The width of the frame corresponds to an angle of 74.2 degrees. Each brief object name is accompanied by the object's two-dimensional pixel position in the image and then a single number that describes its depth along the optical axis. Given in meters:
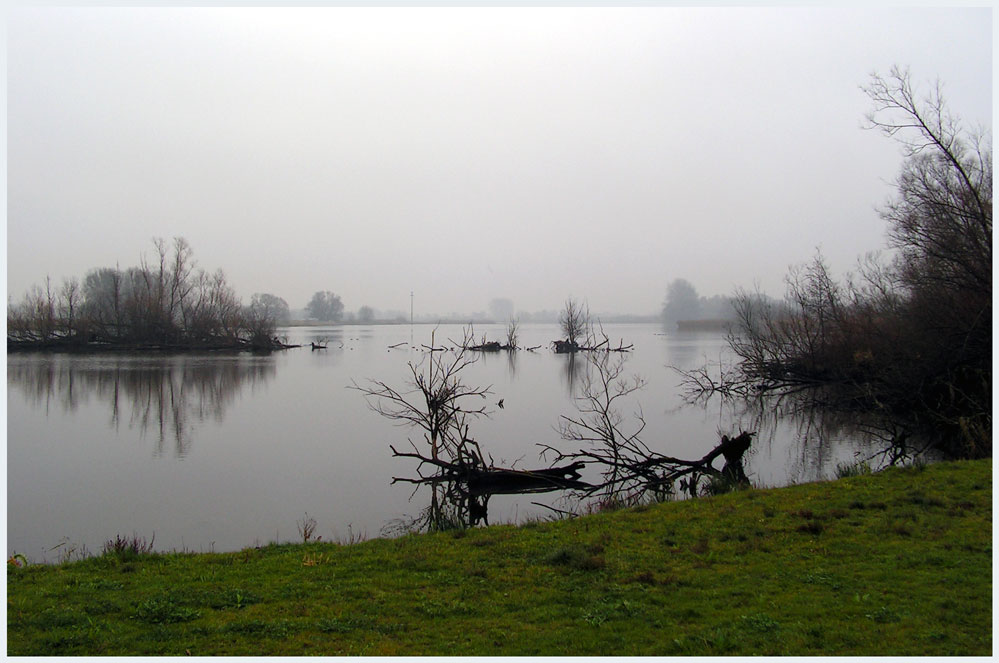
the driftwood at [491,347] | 57.38
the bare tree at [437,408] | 12.10
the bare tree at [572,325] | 56.28
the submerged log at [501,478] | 11.84
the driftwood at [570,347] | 55.90
